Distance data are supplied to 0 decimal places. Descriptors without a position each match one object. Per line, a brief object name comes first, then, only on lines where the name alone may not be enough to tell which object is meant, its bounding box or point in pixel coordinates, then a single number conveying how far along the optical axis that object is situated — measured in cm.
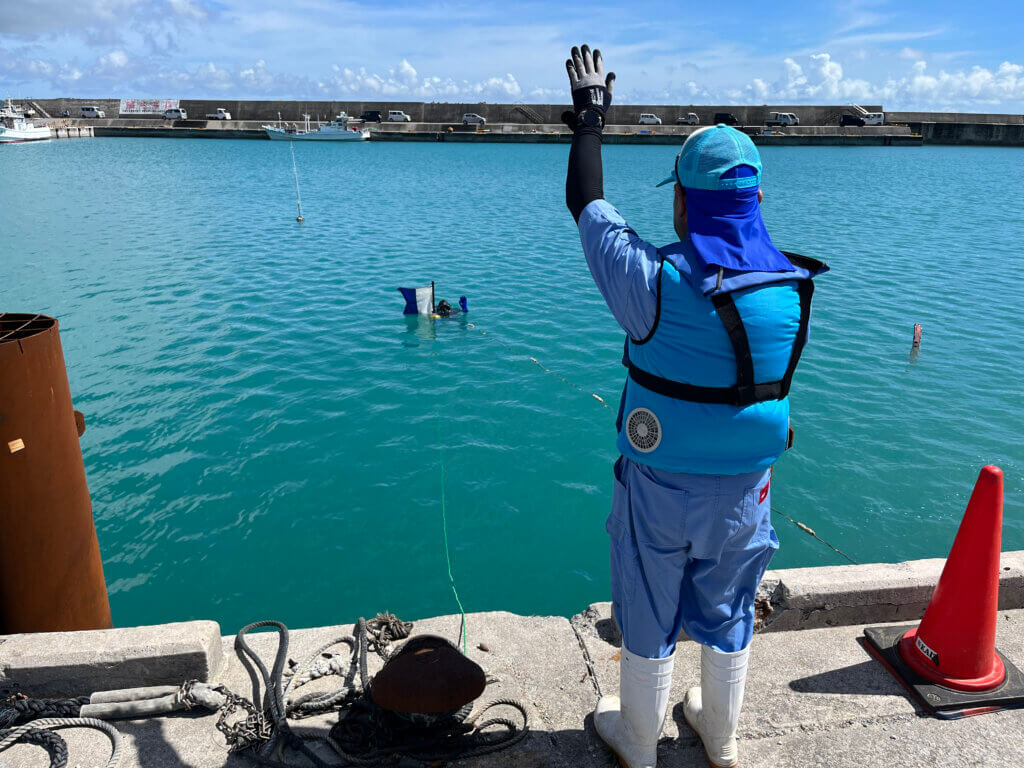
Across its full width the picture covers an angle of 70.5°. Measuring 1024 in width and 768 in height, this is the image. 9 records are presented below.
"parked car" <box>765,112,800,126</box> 7894
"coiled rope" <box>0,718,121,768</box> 297
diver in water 1484
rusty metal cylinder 339
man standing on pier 231
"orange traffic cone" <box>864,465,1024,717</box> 326
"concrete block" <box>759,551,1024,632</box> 382
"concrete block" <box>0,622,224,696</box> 329
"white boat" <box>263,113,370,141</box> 7306
